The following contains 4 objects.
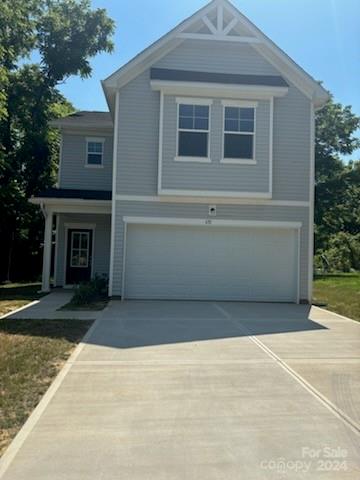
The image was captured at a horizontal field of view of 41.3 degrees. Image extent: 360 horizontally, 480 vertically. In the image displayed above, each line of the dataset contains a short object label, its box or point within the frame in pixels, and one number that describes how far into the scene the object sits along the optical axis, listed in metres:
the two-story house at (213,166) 13.86
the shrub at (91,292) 12.77
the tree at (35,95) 23.44
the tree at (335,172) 30.06
